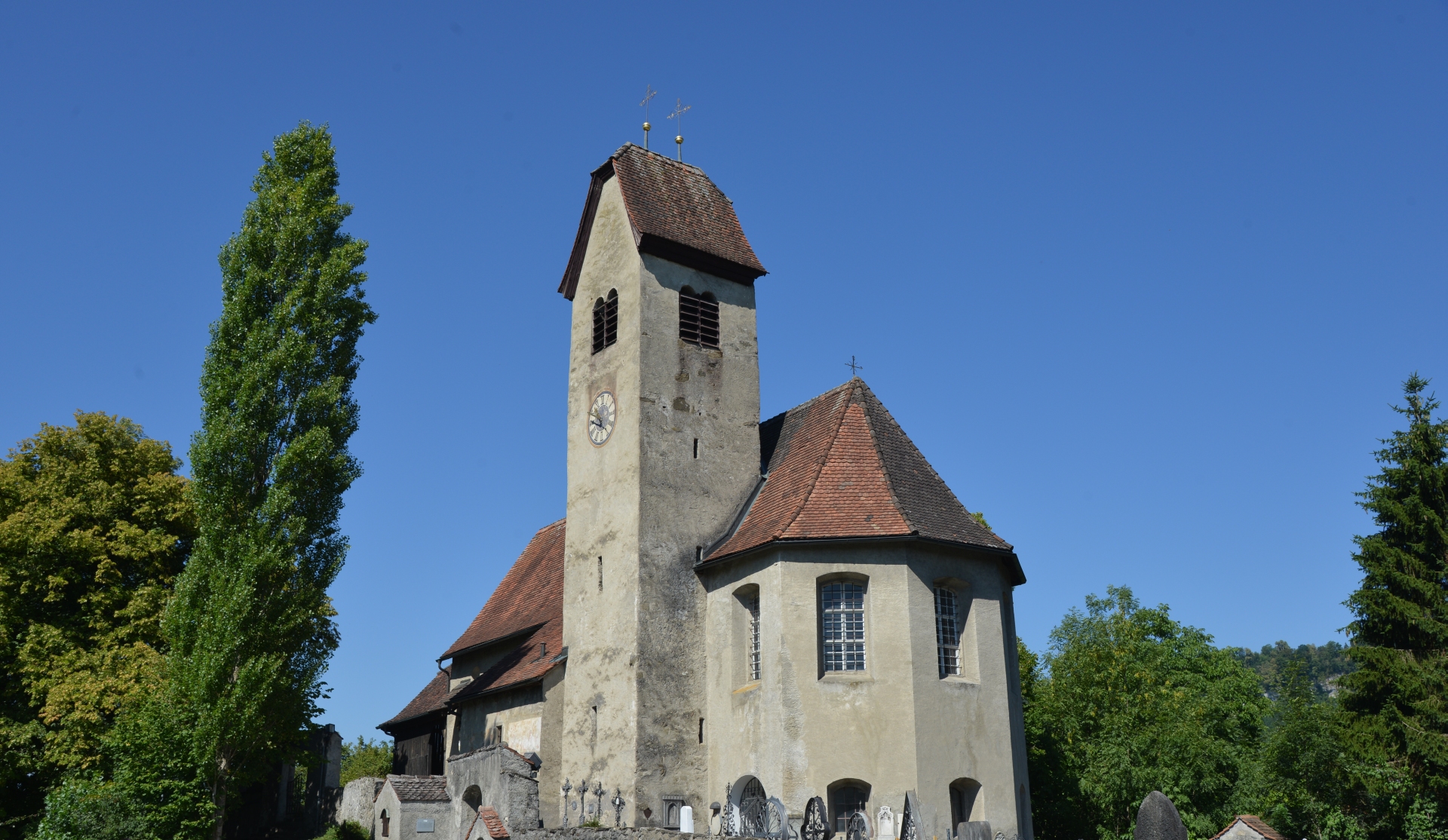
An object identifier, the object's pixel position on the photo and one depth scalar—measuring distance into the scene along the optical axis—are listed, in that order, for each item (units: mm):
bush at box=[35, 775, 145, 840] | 22047
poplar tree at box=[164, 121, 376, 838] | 23656
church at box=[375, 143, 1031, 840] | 22672
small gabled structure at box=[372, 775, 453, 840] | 26141
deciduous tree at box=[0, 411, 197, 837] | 25828
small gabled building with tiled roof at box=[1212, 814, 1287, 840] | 24016
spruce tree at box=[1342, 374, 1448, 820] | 26328
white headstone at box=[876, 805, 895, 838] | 19328
